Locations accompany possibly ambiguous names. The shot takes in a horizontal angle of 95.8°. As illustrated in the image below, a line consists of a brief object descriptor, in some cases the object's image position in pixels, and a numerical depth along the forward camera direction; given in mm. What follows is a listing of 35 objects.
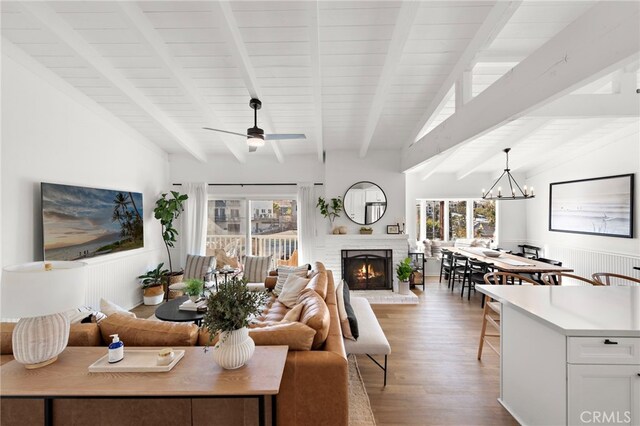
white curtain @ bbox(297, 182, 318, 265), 5586
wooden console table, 1367
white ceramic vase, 1529
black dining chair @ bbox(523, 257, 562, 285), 3675
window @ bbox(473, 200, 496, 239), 7047
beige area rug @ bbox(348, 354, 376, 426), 2128
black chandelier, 6771
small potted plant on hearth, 5074
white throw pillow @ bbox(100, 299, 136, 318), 2268
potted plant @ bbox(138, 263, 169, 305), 4723
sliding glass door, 5883
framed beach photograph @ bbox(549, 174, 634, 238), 4664
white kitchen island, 1607
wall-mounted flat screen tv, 3133
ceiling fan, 3090
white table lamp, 1483
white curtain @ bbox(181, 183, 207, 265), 5590
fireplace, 5449
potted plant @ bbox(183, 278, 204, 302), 3340
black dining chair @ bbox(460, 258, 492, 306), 4699
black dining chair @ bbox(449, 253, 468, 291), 5473
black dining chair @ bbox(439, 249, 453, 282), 5897
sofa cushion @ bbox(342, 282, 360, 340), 2436
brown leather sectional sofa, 1632
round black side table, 2988
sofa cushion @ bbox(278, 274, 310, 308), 3521
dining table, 3961
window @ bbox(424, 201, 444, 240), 7184
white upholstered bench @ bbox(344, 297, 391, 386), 2441
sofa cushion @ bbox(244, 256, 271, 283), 4969
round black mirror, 5484
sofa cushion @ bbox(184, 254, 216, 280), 5012
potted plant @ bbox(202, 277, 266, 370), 1536
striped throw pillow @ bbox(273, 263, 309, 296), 4082
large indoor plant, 4926
